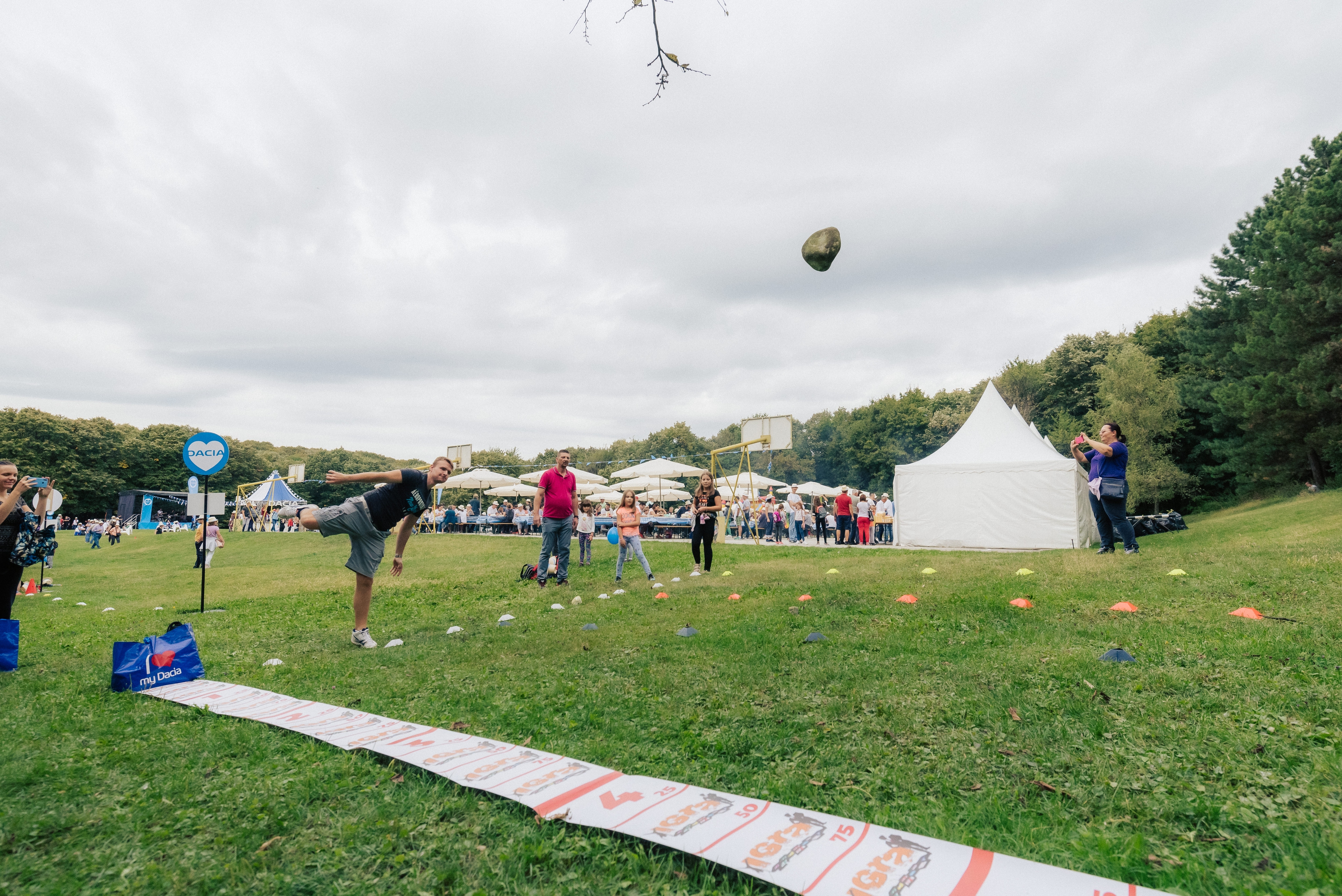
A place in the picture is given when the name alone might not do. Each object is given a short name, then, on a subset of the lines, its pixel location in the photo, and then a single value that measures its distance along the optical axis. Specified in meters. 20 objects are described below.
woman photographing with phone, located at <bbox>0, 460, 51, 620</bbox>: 5.08
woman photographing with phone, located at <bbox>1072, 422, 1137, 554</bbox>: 8.93
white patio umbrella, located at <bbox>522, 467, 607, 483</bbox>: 32.59
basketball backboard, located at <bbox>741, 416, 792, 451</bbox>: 20.52
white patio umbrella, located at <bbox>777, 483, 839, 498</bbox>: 33.25
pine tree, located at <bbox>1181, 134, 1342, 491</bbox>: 20.69
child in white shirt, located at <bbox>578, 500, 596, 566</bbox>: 14.22
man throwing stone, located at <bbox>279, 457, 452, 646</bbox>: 5.88
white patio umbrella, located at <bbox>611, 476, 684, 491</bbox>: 28.41
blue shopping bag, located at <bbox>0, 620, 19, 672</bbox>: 5.12
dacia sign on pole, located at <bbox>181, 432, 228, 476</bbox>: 8.65
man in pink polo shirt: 9.53
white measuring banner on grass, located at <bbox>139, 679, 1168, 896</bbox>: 1.90
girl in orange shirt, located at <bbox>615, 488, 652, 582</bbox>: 10.51
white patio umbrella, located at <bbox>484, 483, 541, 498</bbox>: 34.88
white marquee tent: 16.22
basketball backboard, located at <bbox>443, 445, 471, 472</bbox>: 36.88
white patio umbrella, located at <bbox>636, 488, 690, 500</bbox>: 31.52
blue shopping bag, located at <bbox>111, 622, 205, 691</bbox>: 4.44
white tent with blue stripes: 45.09
